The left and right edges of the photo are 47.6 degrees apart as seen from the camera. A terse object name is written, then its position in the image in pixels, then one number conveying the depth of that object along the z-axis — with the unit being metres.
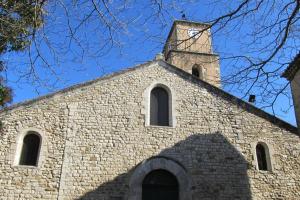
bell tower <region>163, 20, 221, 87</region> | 20.08
